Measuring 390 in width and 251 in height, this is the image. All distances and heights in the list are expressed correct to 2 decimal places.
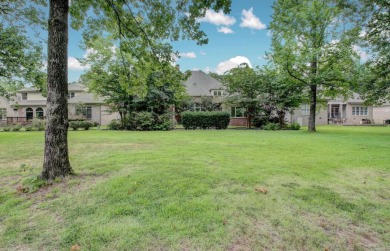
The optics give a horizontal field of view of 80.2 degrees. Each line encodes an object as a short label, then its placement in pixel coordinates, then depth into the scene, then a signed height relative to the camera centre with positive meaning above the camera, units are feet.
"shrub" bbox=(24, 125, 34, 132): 73.16 -2.22
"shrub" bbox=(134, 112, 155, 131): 70.59 +0.34
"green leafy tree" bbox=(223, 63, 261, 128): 74.13 +10.82
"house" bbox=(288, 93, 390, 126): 110.52 +2.70
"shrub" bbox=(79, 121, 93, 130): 72.96 -1.11
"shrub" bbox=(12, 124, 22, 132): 74.38 -2.23
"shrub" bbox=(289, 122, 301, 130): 72.64 -2.23
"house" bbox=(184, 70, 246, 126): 91.26 +11.80
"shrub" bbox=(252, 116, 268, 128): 77.21 -0.61
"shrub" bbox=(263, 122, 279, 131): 72.33 -2.16
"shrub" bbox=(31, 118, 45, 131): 72.74 -1.28
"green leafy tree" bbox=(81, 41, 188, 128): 69.10 +9.57
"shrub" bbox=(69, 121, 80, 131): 72.08 -1.35
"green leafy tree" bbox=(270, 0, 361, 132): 52.85 +17.56
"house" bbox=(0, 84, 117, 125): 101.09 +6.46
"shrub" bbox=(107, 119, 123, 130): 74.79 -1.52
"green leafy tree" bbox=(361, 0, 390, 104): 50.80 +15.56
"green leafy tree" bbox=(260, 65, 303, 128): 69.00 +7.15
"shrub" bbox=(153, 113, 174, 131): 71.72 -0.80
